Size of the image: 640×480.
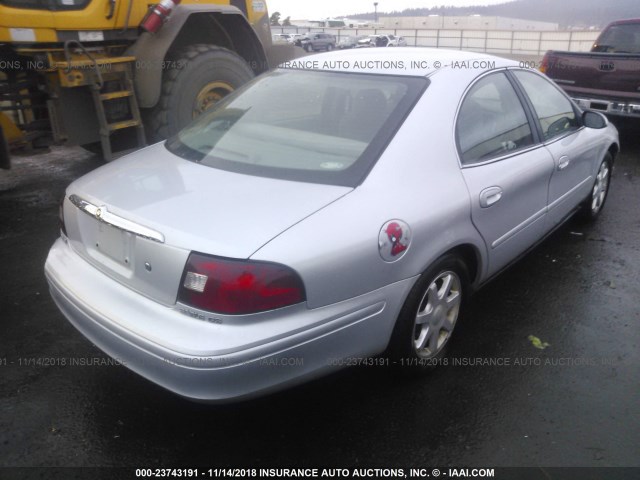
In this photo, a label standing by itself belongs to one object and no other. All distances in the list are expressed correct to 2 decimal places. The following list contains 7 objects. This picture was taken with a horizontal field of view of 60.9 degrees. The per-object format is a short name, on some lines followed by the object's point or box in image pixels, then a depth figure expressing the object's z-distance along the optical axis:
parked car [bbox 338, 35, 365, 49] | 40.35
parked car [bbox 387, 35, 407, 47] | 39.78
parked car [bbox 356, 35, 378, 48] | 38.50
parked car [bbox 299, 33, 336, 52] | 36.50
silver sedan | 2.05
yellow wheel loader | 5.14
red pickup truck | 7.36
